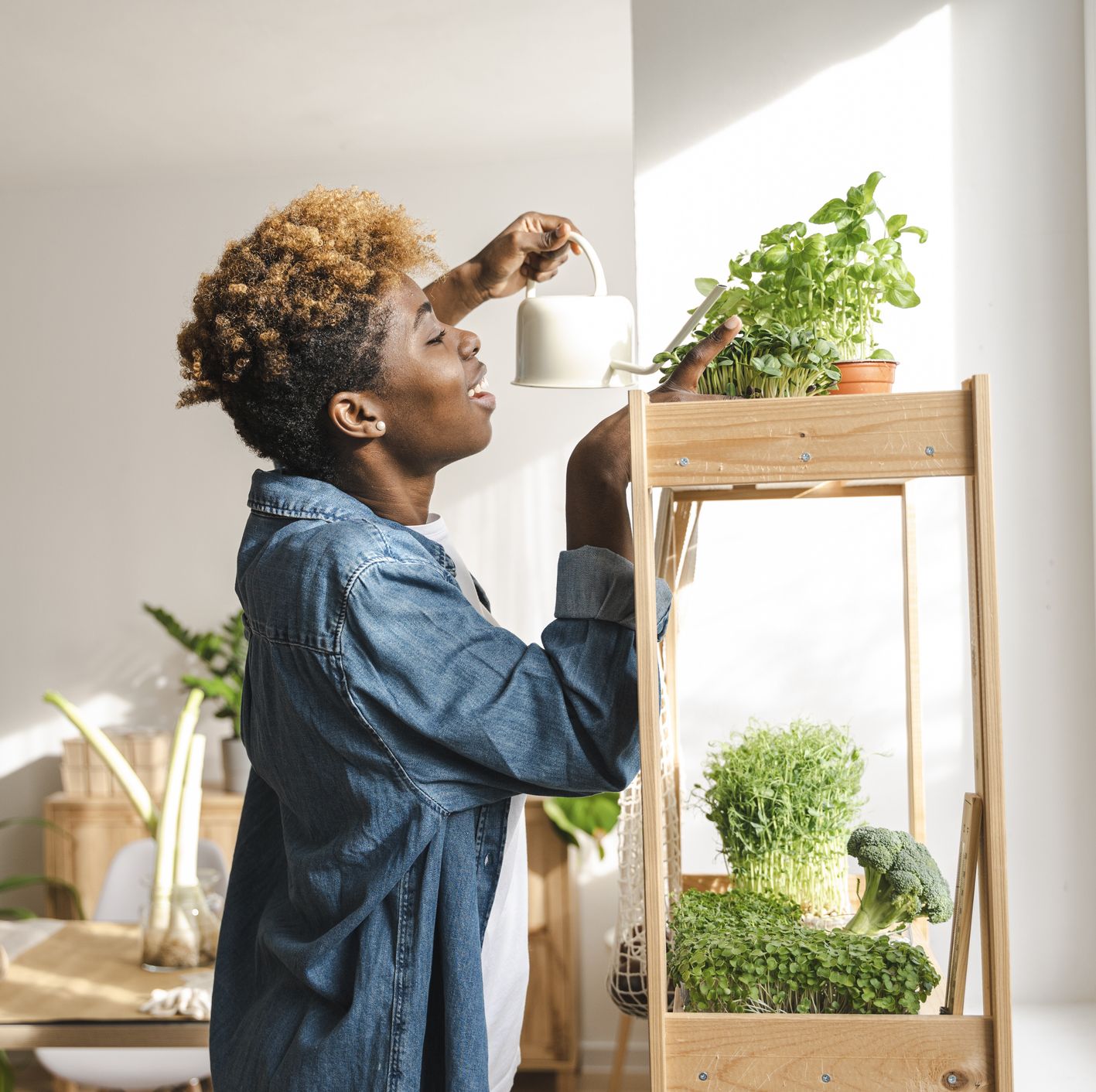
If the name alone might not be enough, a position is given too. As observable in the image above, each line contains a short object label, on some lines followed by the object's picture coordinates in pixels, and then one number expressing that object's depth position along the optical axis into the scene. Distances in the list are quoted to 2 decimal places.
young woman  0.86
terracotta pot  0.97
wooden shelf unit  0.83
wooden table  1.87
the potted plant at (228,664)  3.51
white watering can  0.99
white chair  2.64
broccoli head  0.99
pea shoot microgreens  1.19
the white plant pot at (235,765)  3.52
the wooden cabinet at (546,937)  3.40
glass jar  2.14
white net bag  1.32
